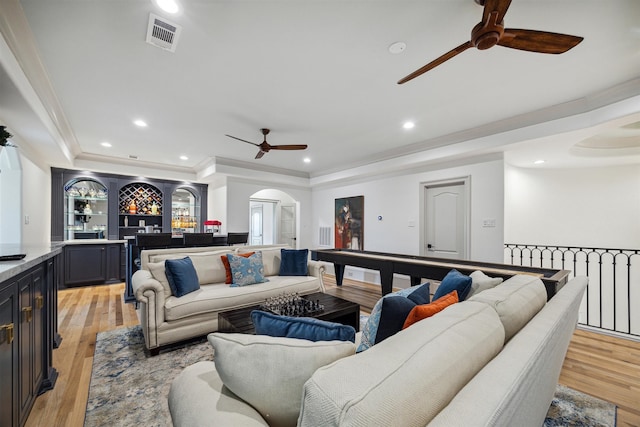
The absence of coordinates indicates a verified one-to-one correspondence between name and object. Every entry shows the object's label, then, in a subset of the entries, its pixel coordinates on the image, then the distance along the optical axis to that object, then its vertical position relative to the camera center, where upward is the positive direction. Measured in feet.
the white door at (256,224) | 28.55 -1.34
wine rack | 19.43 +0.97
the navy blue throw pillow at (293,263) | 12.78 -2.42
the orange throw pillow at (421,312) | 3.70 -1.38
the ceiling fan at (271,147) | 13.05 +3.18
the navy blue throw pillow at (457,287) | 5.82 -1.60
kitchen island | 4.33 -2.34
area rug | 5.79 -4.42
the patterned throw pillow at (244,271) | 10.83 -2.40
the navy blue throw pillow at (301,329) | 3.30 -1.45
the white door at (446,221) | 14.75 -0.48
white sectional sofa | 1.84 -1.39
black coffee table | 7.36 -3.10
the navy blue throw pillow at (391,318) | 3.77 -1.47
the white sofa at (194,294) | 8.45 -3.00
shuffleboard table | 8.68 -2.19
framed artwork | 19.97 -0.83
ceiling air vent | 6.17 +4.25
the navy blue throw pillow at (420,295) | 4.59 -1.44
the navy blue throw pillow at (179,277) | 9.35 -2.28
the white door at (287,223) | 26.30 -1.12
